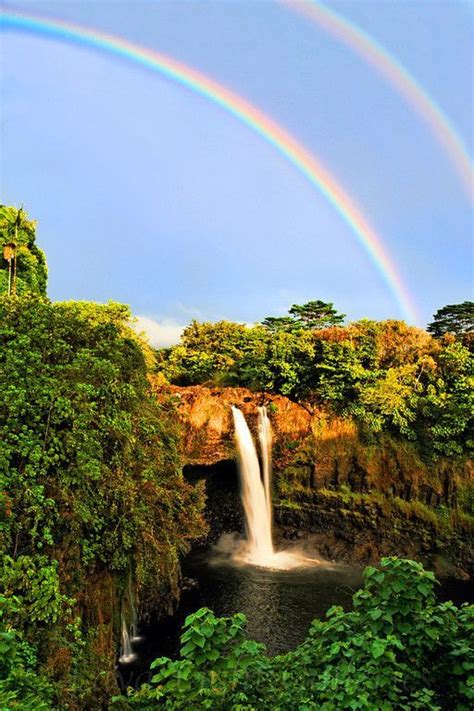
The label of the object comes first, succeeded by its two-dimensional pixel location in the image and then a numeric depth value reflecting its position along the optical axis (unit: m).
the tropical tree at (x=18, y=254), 31.06
